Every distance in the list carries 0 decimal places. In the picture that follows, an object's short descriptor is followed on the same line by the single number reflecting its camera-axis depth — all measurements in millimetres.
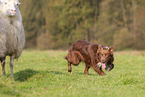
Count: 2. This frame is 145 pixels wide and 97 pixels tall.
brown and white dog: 14227
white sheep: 12104
